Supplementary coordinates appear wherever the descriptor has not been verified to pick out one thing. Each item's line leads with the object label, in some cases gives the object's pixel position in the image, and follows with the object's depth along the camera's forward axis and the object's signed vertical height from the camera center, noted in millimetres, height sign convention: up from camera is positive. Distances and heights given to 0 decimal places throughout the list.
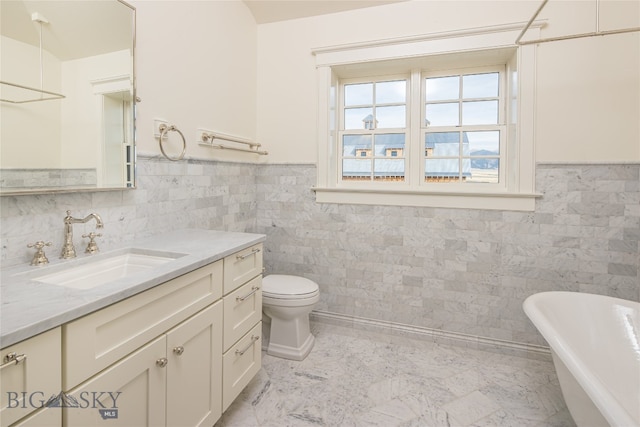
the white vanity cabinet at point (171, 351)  880 -508
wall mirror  1169 +460
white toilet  2184 -740
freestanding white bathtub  1396 -655
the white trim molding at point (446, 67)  2213 +878
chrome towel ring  1804 +432
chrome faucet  1333 -113
